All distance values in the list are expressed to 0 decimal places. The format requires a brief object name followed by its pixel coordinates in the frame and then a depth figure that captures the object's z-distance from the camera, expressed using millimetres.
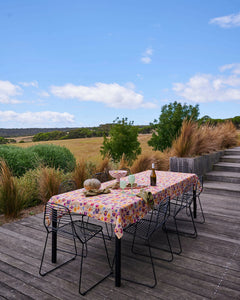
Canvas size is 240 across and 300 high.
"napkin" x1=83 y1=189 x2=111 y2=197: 2619
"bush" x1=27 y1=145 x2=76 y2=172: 7555
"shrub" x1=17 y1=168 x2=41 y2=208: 4933
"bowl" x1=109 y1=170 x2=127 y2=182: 3070
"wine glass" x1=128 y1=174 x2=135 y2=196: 2771
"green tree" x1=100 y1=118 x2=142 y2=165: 10719
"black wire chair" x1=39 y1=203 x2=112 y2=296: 2387
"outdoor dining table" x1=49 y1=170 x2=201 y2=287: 2205
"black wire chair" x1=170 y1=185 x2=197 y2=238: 3490
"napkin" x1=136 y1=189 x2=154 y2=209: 2521
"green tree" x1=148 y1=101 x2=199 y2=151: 9055
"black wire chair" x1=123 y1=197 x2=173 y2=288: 2469
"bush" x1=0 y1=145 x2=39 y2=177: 6586
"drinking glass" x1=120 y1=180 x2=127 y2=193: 2826
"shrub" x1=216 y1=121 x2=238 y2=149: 9184
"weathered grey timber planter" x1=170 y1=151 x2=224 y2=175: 6383
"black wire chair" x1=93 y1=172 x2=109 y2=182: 6217
